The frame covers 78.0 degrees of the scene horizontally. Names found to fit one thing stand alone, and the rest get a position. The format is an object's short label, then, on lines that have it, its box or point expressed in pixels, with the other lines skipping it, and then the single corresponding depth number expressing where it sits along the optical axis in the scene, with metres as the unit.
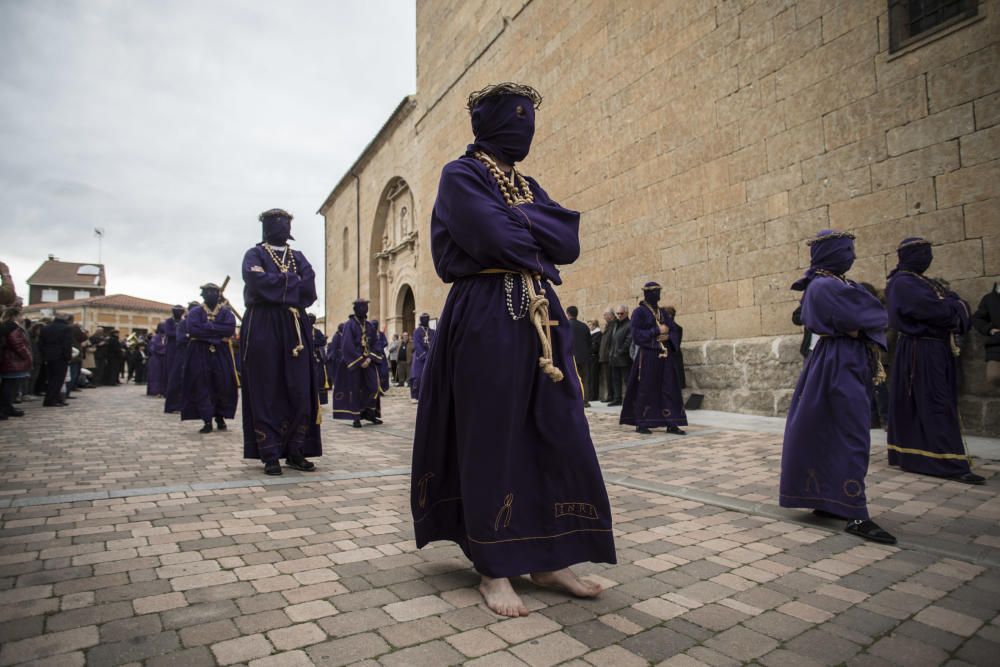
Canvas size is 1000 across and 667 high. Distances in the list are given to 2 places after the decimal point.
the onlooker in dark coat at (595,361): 11.68
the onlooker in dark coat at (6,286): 5.56
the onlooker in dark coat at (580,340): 11.09
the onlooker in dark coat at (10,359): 9.65
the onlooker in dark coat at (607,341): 11.07
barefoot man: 2.36
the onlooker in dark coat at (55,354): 11.80
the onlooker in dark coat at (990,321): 5.73
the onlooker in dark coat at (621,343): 10.48
